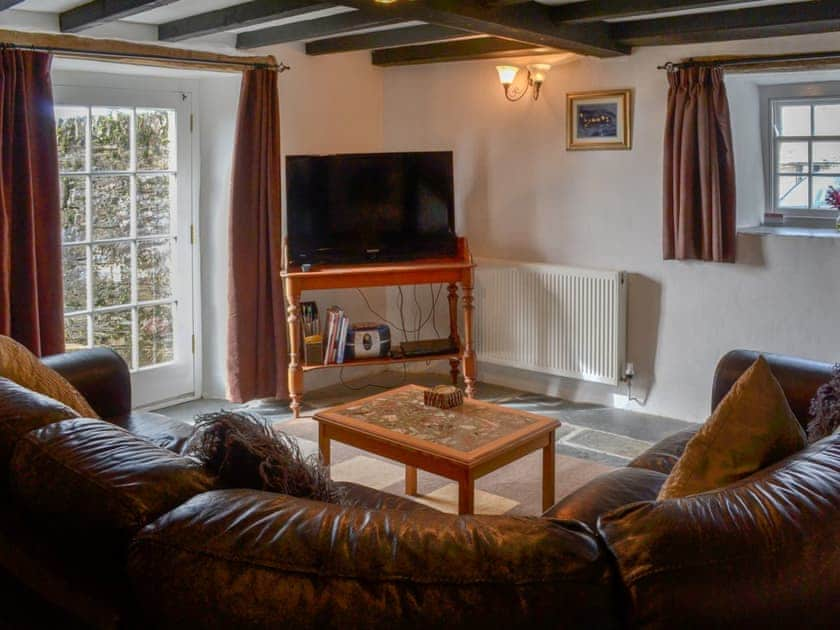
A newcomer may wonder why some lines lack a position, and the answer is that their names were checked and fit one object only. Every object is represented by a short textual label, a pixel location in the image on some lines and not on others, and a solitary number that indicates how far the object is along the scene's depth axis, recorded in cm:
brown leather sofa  129
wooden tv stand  482
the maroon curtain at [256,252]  493
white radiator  500
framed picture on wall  485
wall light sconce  505
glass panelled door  462
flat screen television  500
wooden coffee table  303
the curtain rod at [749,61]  416
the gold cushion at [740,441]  196
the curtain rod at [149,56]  399
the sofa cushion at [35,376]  267
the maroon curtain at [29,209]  389
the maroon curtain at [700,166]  447
